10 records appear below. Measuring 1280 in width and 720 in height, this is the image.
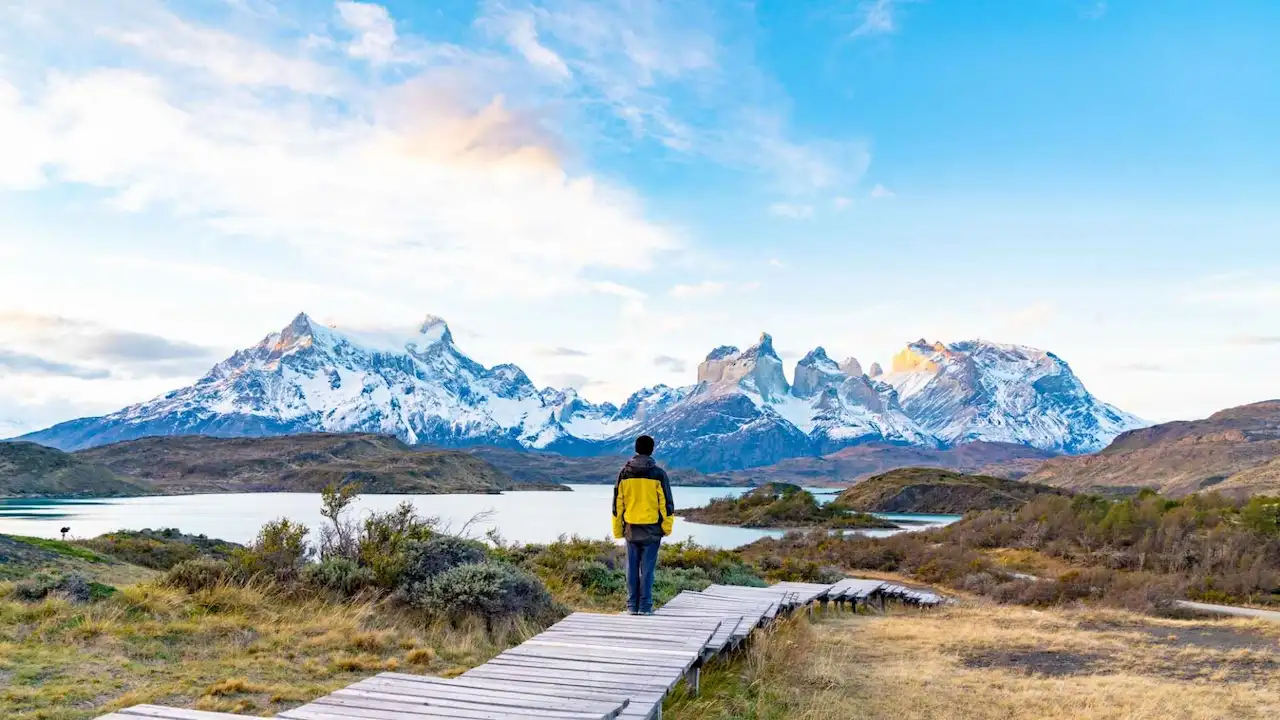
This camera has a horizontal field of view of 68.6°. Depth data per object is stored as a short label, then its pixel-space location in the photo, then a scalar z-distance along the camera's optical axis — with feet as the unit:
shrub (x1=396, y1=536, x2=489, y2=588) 43.88
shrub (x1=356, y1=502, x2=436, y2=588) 43.86
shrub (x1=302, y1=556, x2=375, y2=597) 43.50
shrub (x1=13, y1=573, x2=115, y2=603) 38.50
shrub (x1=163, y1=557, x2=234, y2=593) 42.24
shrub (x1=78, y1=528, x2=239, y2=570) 90.89
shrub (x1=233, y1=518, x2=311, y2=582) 43.78
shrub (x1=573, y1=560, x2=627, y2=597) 57.67
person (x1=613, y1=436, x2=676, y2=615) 34.42
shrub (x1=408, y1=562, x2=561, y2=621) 39.73
